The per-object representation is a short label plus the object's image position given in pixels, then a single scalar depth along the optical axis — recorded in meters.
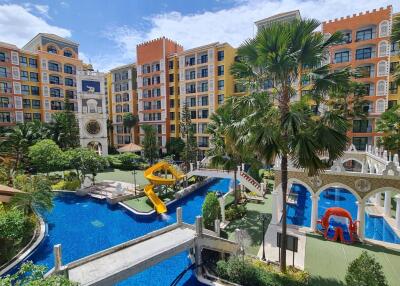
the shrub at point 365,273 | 8.63
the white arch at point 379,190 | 13.69
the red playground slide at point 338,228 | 14.63
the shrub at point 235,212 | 18.72
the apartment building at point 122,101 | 53.44
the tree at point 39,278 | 5.96
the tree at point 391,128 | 21.11
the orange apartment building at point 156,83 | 47.22
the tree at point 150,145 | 40.22
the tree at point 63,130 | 37.59
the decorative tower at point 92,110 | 40.94
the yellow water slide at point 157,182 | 22.06
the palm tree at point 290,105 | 9.70
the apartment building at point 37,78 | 42.28
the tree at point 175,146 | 43.33
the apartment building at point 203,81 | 41.41
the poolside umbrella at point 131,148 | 38.50
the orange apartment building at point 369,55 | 31.14
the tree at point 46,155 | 27.59
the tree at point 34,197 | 17.27
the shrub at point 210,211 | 15.99
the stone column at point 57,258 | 9.64
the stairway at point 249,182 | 23.48
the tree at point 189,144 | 34.47
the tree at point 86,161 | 26.67
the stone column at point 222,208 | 17.78
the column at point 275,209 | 16.53
